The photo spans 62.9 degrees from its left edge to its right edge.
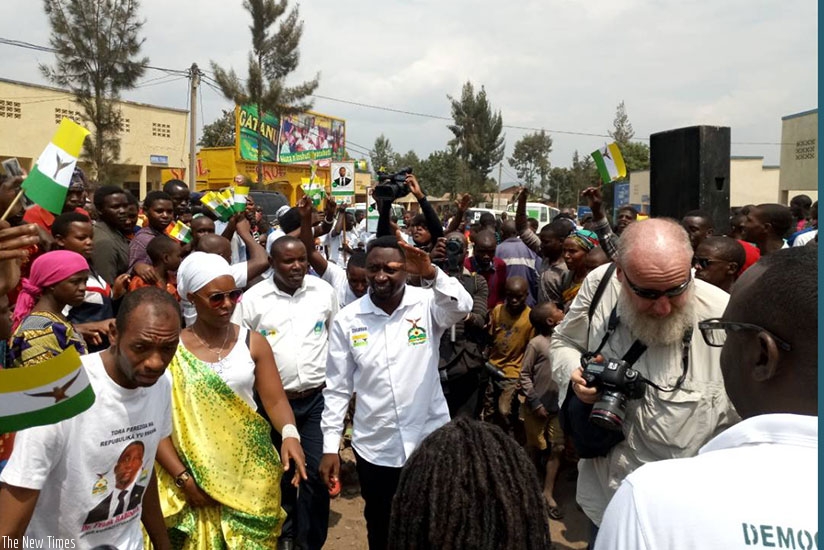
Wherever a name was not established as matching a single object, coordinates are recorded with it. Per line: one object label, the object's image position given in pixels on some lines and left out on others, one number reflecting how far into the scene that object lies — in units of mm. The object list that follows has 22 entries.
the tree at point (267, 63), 24422
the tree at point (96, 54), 15984
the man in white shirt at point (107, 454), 2070
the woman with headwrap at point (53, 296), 2926
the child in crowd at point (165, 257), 4699
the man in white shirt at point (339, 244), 7963
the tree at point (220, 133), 48500
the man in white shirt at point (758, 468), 952
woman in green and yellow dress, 2904
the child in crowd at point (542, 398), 4965
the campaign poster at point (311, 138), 34000
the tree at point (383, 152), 68462
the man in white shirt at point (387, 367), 3281
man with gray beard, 2434
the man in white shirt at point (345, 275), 5027
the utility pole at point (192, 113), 22297
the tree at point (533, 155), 51562
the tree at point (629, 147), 41156
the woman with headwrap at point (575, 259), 5082
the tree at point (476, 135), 45688
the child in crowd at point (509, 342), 5426
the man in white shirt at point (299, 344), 3920
